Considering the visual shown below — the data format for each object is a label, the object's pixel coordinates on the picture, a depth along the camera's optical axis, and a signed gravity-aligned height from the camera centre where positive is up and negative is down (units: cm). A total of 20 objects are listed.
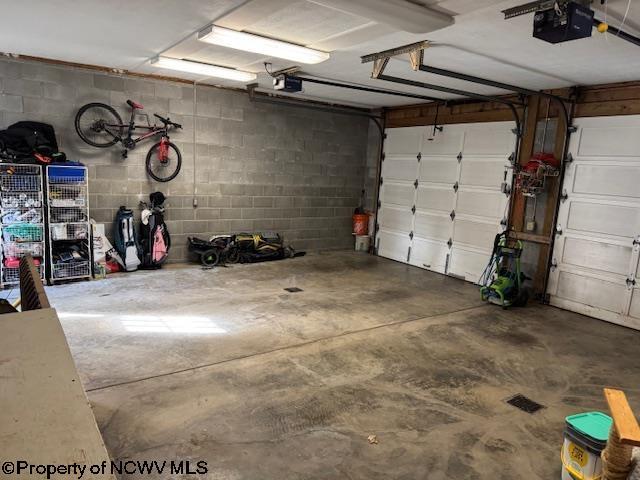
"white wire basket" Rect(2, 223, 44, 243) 505 -83
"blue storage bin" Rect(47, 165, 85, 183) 513 -10
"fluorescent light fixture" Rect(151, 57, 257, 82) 499 +128
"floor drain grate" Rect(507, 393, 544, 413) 307 -149
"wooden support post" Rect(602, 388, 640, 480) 155 -89
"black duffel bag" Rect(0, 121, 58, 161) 491 +23
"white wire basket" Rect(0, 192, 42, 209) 495 -44
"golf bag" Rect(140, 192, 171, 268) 623 -89
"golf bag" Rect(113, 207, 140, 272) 598 -96
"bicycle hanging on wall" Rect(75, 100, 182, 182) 575 +47
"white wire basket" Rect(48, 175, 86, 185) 517 -18
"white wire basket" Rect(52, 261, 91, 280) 532 -130
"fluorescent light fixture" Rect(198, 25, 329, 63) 361 +119
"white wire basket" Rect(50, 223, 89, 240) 523 -81
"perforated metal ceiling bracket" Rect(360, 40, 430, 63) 385 +129
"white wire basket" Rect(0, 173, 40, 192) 494 -24
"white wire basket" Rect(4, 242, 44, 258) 507 -102
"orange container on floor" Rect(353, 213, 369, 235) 832 -73
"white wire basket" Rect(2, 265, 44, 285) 514 -135
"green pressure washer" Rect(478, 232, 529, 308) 534 -105
